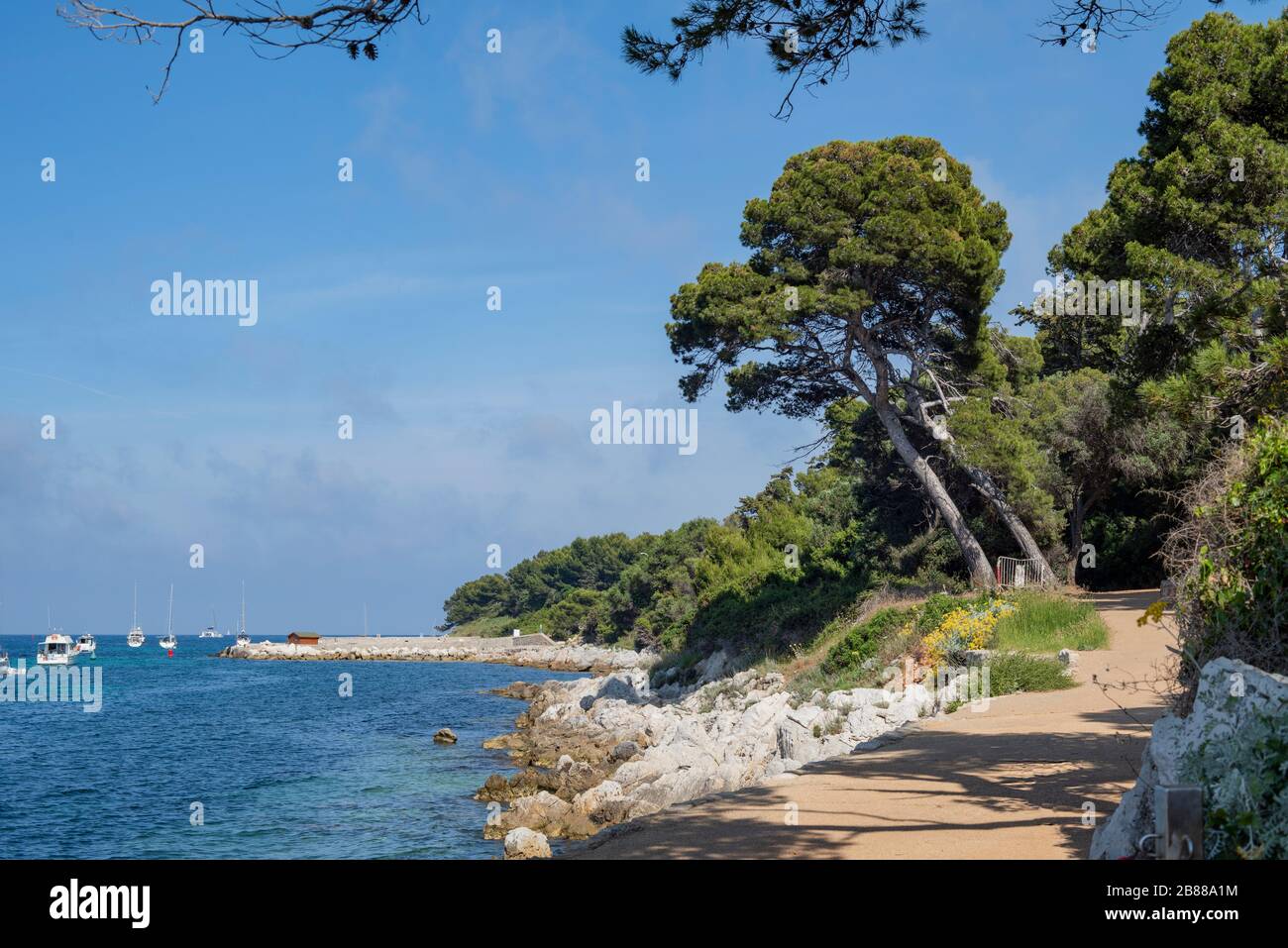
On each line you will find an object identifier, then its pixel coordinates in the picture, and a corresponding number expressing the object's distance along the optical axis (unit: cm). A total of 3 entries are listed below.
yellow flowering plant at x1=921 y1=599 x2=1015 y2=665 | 1808
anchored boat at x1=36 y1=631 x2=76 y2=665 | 7831
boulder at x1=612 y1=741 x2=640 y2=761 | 2064
